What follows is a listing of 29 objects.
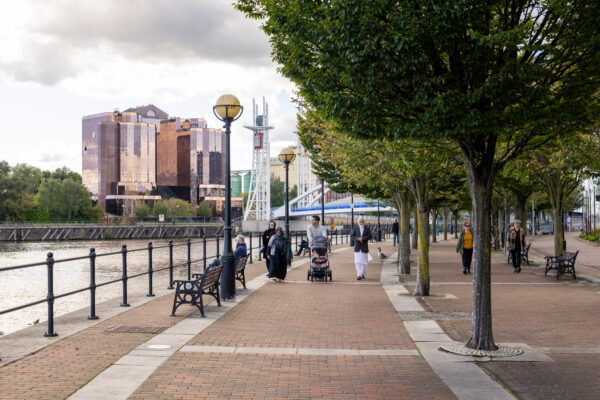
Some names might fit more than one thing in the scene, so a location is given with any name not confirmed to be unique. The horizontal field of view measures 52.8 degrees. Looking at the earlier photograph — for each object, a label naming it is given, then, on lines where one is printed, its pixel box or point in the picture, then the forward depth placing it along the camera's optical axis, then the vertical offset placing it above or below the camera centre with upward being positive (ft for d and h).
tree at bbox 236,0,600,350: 21.75 +5.78
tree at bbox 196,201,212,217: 431.02 +10.08
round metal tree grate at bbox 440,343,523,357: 23.90 -5.28
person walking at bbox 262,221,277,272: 56.97 -1.30
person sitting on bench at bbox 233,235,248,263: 54.16 -2.37
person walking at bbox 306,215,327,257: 56.39 -0.87
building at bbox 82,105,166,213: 502.38 +56.10
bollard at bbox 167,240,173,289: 43.28 -3.21
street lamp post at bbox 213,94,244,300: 41.45 +4.98
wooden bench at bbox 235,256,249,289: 45.83 -3.19
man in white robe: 57.00 -2.35
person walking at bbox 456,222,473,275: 62.28 -2.75
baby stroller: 55.77 -3.58
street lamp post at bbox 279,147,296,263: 76.51 +8.69
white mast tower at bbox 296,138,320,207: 429.38 +34.26
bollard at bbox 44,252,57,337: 26.91 -3.25
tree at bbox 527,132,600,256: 55.52 +5.34
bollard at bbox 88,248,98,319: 31.46 -3.16
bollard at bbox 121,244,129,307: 36.03 -3.67
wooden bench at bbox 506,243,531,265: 74.33 -4.92
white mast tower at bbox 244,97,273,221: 370.53 +38.69
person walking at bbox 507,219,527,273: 64.60 -2.68
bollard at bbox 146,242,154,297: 40.35 -3.24
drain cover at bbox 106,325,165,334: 28.40 -4.97
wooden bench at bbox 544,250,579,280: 56.59 -4.17
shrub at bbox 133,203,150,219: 372.87 +8.64
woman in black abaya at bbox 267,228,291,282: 54.15 -3.05
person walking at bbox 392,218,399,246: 124.03 -1.55
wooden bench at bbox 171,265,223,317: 32.96 -3.49
